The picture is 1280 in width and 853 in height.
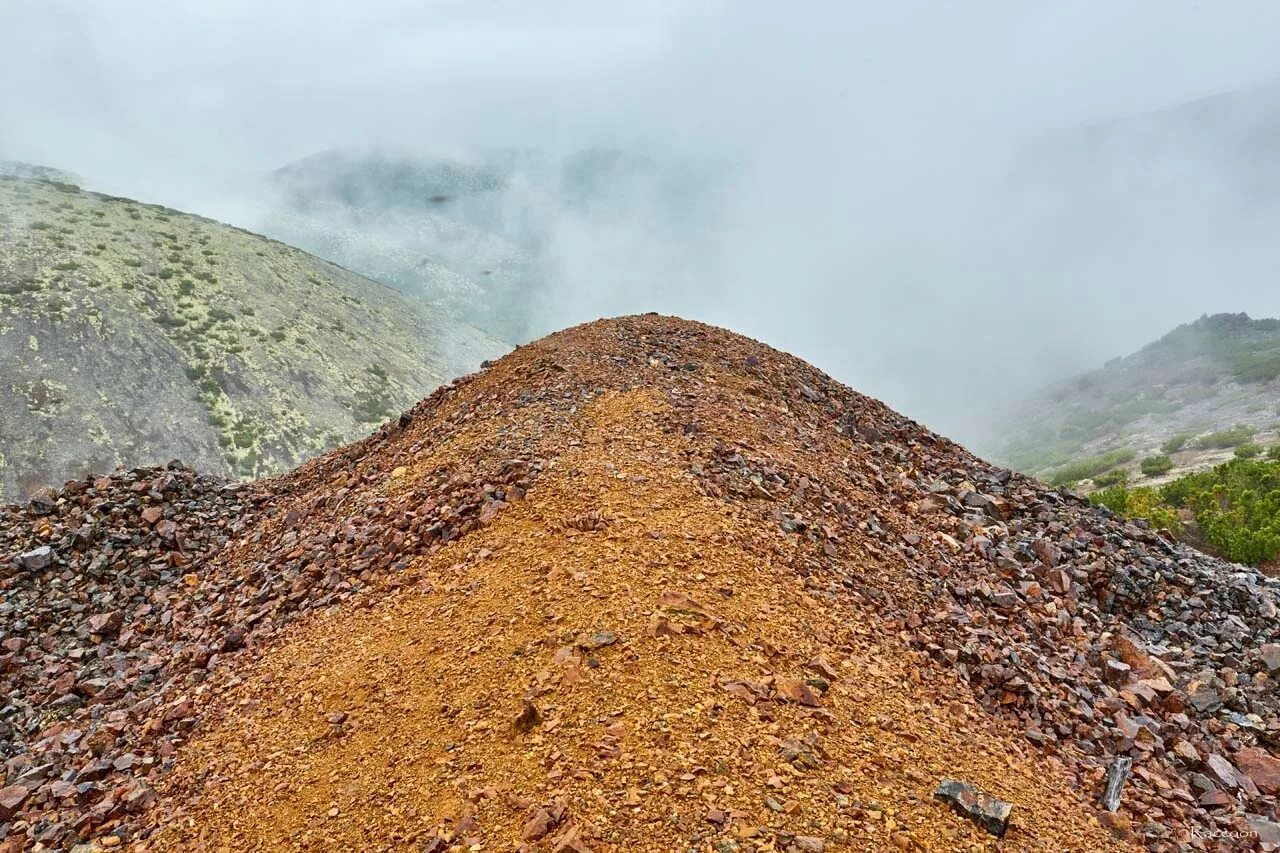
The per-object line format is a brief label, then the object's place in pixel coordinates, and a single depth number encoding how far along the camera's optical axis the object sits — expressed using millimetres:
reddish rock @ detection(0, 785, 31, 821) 6547
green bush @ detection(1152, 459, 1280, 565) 14016
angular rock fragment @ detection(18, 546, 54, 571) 10477
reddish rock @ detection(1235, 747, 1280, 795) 7387
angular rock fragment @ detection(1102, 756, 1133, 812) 6473
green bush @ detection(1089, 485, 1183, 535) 16489
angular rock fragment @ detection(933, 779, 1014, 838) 5250
